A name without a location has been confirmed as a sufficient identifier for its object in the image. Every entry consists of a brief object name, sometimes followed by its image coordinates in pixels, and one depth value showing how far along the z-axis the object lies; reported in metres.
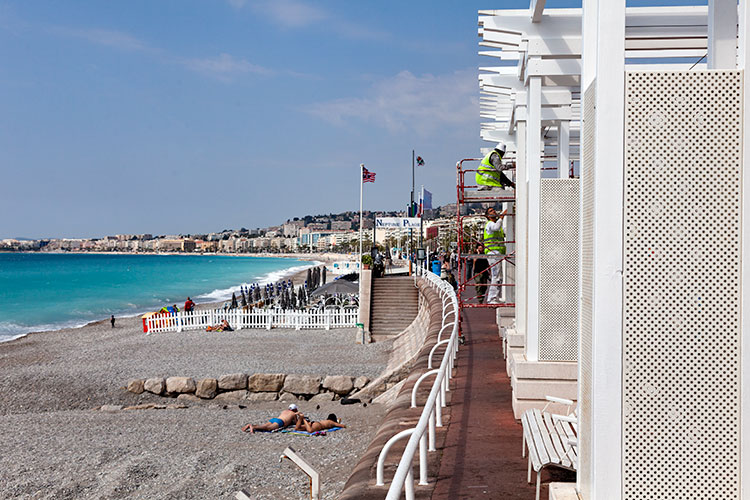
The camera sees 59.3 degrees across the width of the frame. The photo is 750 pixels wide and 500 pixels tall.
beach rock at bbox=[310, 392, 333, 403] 16.90
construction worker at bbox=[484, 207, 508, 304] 15.80
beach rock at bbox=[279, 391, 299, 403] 17.33
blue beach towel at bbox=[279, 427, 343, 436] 12.65
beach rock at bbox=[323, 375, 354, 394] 17.05
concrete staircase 26.23
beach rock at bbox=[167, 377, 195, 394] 17.84
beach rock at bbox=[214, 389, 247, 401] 17.58
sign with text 25.38
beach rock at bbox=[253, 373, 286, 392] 17.58
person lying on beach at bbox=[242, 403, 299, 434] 13.17
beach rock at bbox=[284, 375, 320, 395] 17.30
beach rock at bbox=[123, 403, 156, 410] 16.29
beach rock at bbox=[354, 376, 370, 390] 17.02
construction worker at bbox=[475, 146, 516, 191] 13.13
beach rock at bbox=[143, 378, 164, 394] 17.97
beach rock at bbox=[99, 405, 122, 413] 16.20
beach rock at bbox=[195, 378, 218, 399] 17.69
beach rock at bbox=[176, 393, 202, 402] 17.58
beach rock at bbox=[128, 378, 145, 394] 18.16
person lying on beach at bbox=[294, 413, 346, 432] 12.90
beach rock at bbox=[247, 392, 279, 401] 17.39
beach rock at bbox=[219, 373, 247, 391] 17.78
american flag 30.20
